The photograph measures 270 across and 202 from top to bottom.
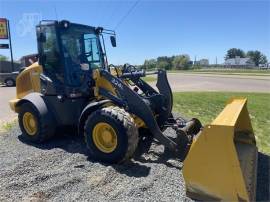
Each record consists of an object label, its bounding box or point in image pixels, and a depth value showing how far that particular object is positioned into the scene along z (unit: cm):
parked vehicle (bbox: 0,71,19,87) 1906
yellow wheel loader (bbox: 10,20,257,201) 265
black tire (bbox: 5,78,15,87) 1906
